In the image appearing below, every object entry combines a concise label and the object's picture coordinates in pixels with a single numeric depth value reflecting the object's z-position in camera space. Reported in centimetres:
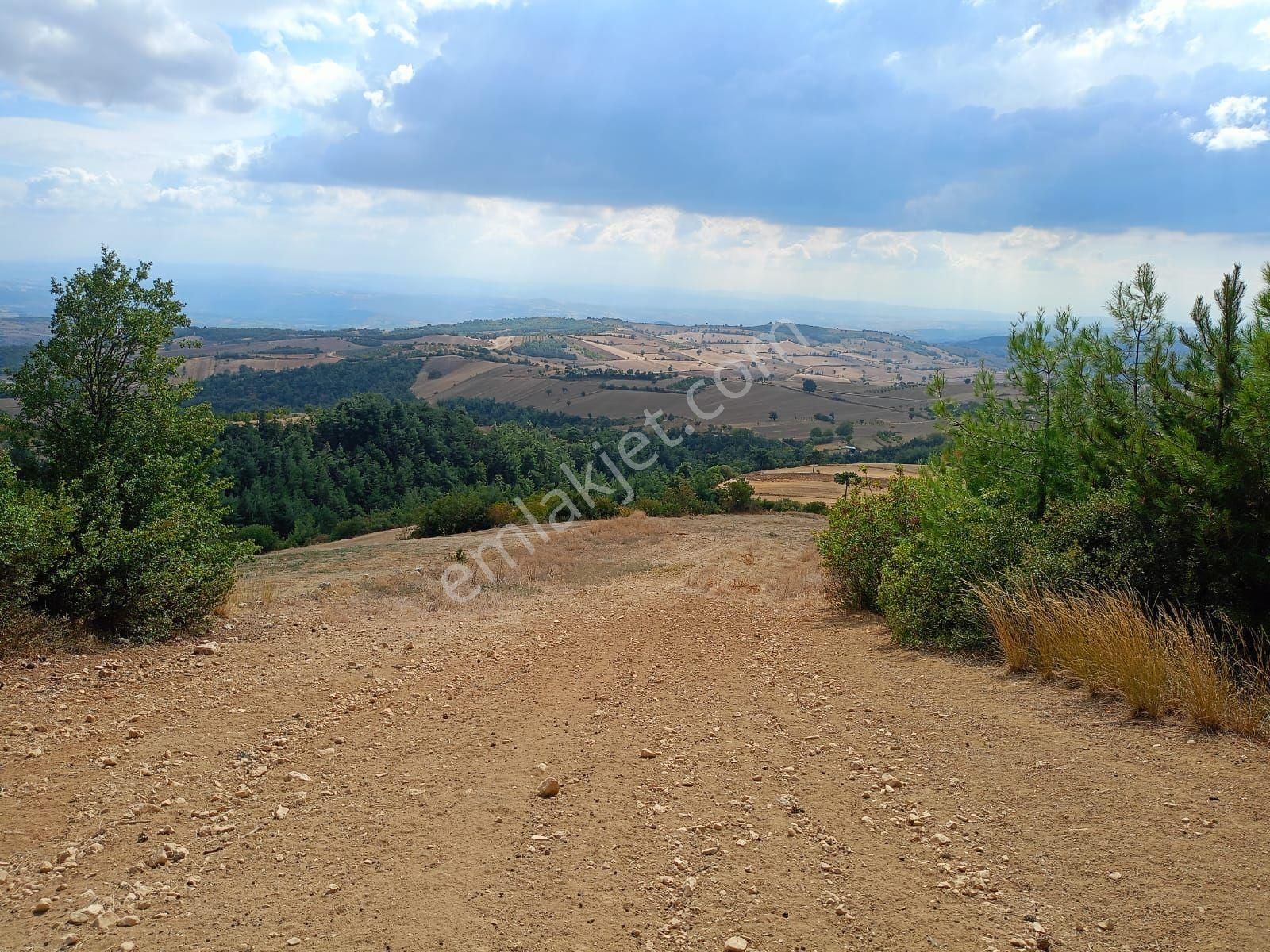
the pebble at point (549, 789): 462
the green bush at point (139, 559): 766
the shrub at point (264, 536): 3083
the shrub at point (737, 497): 3114
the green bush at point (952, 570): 755
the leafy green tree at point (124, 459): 785
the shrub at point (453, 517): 2555
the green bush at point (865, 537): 1053
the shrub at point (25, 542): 676
